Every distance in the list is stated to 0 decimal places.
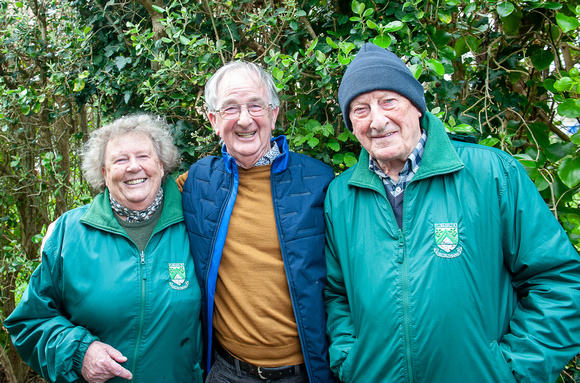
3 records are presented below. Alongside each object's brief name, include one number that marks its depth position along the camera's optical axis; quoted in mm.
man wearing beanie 1546
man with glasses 1929
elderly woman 1846
